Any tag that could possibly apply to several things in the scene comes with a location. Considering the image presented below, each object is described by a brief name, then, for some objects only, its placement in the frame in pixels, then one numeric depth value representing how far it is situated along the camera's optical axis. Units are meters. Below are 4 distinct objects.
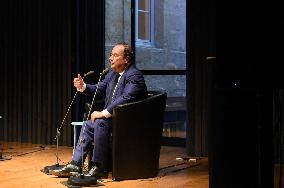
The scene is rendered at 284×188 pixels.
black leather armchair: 4.29
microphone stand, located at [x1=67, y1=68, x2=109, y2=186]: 4.03
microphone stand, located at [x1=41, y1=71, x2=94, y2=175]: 4.61
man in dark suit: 4.36
